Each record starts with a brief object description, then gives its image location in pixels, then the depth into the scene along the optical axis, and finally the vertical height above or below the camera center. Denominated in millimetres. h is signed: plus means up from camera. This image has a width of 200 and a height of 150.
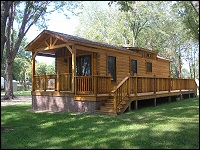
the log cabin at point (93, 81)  10008 +10
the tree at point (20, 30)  18936 +4511
